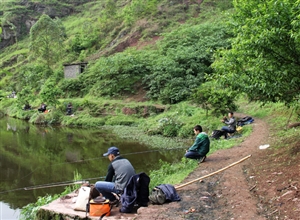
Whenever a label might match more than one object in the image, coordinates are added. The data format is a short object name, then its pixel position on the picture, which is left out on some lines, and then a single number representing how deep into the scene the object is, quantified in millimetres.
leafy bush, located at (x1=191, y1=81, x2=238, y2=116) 16380
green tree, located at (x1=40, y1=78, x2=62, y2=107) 27953
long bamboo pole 7350
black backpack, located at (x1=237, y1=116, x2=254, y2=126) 16105
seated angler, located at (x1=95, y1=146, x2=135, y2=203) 6266
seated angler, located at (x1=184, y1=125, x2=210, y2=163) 9312
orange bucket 5928
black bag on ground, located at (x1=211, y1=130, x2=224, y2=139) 13798
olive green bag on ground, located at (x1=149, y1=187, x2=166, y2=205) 6328
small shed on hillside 37406
